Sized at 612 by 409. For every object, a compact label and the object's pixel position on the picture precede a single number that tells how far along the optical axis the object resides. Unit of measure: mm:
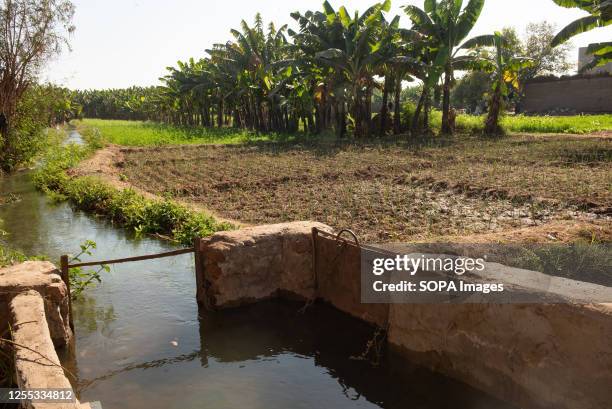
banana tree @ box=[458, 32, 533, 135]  21328
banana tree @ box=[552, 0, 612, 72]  15133
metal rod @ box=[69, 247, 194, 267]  5426
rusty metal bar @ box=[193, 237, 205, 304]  5906
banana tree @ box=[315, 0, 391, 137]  22016
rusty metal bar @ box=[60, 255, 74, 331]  5262
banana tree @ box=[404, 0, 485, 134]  21094
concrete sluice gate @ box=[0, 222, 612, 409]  3369
